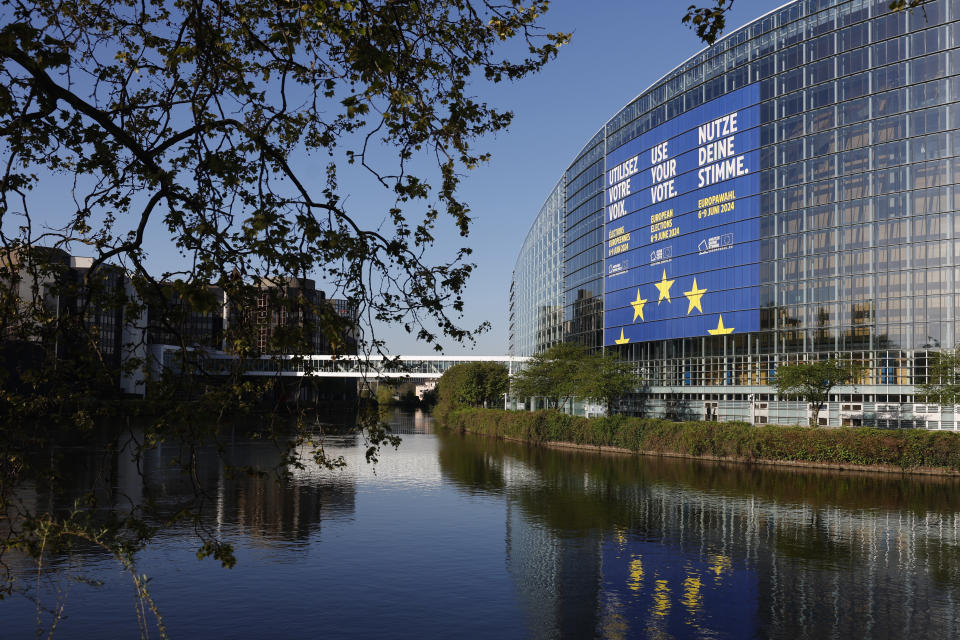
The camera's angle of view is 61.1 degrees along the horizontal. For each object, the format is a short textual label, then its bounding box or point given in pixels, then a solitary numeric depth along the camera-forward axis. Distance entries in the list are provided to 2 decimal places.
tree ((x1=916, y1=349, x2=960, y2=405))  69.31
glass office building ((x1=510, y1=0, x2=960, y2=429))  79.62
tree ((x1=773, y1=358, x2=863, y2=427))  78.81
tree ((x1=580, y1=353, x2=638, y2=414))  94.62
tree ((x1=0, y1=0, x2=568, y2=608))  9.79
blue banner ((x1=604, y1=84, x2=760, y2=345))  93.44
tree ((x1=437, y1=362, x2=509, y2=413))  141.38
